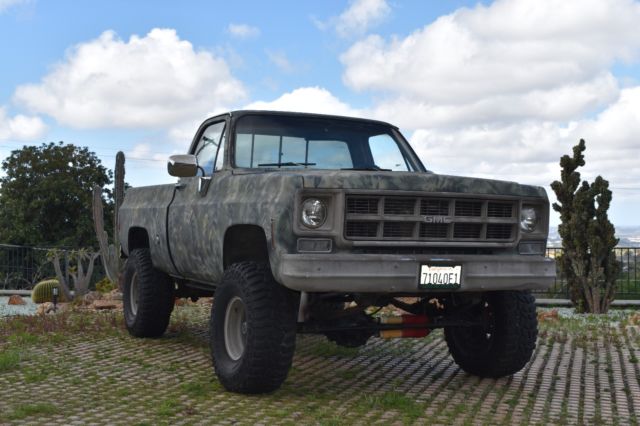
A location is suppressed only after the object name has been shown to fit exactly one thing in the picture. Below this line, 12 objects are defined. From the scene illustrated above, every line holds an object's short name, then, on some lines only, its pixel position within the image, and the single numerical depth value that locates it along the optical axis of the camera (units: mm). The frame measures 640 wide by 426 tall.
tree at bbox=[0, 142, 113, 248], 40125
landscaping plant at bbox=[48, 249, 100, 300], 17109
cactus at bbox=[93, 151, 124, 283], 16422
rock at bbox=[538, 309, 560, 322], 11734
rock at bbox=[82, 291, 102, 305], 14898
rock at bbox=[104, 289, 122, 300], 14589
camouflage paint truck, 5426
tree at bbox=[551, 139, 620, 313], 14078
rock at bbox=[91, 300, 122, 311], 12945
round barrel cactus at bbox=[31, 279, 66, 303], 17484
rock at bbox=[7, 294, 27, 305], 17094
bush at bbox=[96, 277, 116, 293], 17281
